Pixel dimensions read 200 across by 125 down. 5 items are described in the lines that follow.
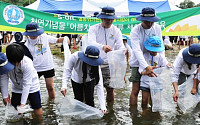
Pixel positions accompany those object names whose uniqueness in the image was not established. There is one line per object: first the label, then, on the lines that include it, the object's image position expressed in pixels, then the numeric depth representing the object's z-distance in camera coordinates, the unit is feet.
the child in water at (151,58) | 12.98
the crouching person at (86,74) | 11.60
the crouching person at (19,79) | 10.40
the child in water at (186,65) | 12.19
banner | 25.43
